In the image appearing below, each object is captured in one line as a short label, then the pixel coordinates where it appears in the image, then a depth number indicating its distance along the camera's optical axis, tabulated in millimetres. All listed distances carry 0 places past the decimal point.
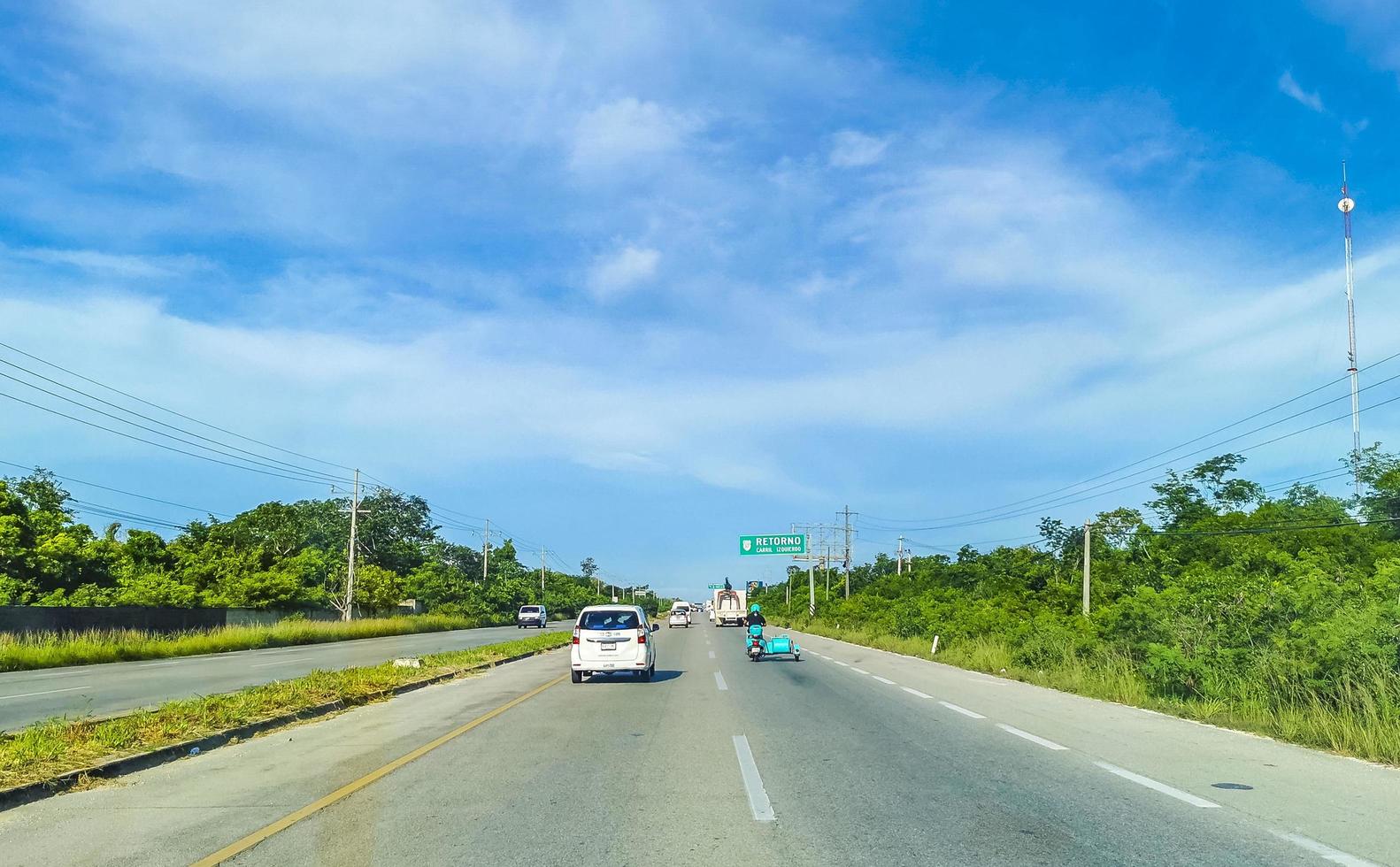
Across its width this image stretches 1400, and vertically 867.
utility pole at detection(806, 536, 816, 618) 81750
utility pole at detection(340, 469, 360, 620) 57450
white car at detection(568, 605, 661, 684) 21609
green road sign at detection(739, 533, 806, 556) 71750
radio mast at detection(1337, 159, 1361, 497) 42562
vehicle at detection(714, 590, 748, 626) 81562
